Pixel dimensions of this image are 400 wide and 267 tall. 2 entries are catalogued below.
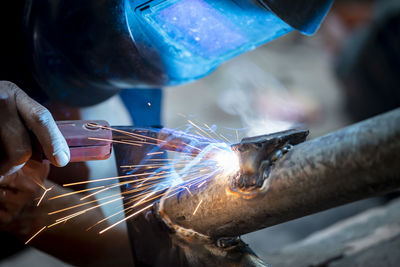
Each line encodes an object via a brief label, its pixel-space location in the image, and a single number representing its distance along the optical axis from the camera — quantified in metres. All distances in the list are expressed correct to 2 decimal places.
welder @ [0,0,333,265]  1.32
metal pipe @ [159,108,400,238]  1.15
